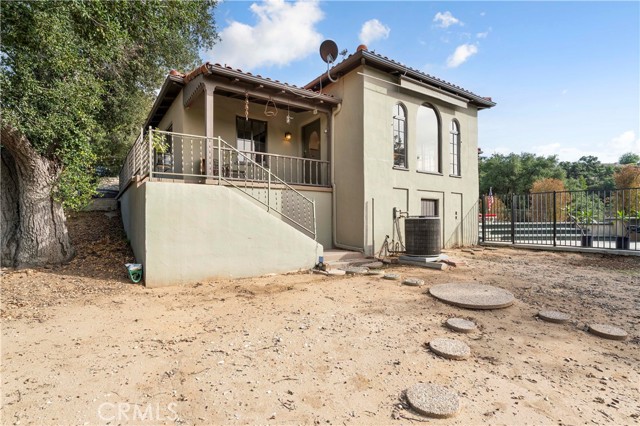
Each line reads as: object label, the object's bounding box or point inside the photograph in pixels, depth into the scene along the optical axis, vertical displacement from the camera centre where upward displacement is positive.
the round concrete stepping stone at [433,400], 1.91 -1.33
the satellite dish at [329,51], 8.21 +4.73
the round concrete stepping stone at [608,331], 3.08 -1.33
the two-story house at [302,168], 5.38 +1.35
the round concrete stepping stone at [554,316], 3.53 -1.32
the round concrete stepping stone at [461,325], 3.24 -1.32
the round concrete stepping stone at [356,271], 6.31 -1.30
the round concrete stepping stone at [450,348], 2.66 -1.33
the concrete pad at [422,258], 7.05 -1.15
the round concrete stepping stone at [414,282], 5.29 -1.31
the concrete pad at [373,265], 6.95 -1.29
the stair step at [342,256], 7.24 -1.12
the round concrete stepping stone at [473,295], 4.02 -1.28
